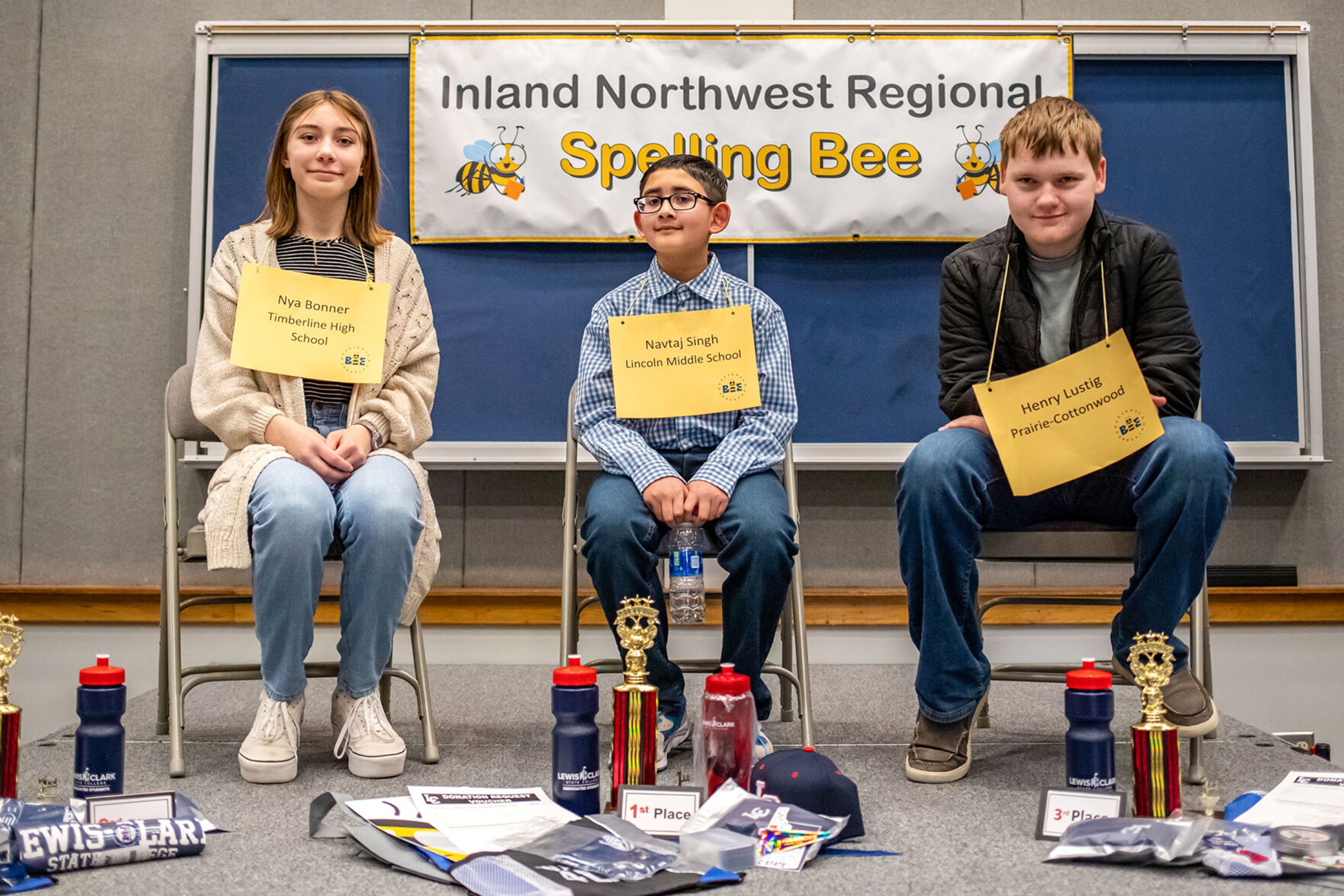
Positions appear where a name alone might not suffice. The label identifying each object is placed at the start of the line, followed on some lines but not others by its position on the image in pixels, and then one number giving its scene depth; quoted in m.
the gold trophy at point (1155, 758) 1.44
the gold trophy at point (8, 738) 1.49
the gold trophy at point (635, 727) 1.50
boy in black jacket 1.79
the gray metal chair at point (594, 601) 1.98
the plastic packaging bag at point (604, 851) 1.24
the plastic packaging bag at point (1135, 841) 1.30
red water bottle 1.52
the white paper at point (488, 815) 1.37
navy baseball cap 1.46
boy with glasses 1.91
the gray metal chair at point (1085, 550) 1.89
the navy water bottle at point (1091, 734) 1.50
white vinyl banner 3.21
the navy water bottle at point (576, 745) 1.49
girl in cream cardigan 1.84
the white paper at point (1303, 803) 1.42
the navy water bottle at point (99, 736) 1.55
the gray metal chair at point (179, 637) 1.96
